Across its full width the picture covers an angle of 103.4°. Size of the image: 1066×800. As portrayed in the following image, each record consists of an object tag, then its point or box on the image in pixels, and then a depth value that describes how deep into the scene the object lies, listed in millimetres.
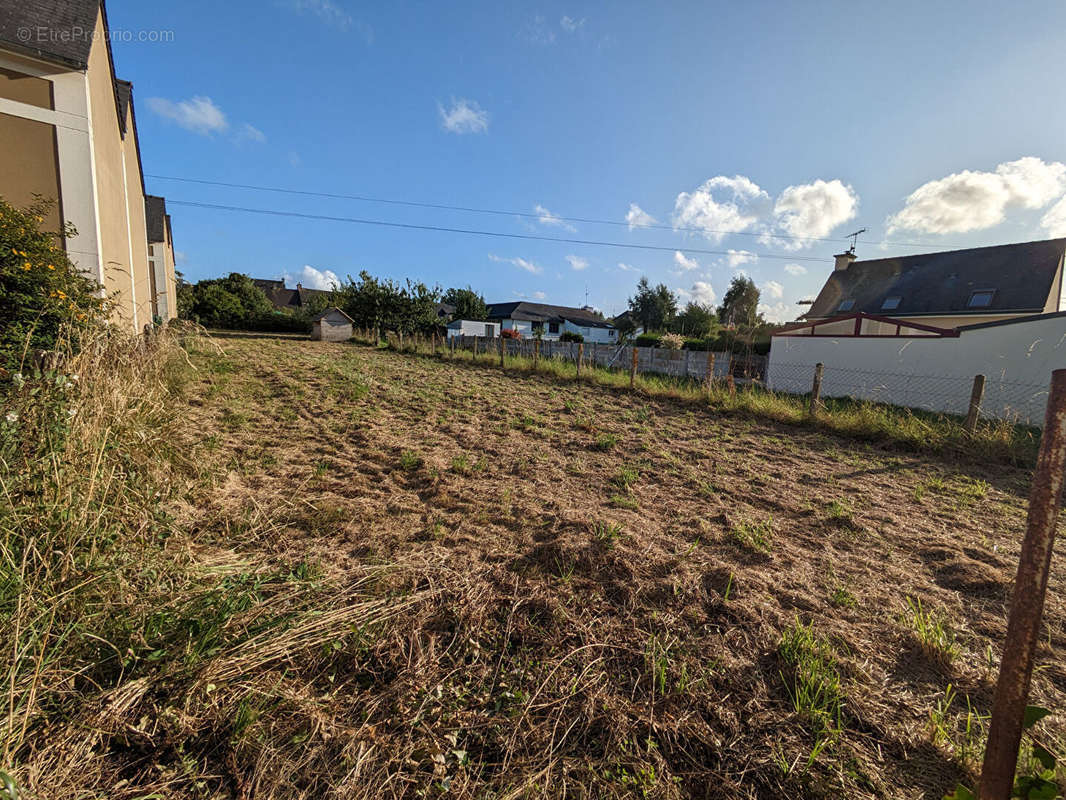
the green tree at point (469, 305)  37369
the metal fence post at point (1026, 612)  1055
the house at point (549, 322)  42219
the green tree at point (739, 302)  35781
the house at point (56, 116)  6172
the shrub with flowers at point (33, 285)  4488
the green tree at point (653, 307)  38469
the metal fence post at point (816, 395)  7279
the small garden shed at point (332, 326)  24578
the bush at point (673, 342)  21219
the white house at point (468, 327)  35625
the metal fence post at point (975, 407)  6086
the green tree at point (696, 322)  31141
